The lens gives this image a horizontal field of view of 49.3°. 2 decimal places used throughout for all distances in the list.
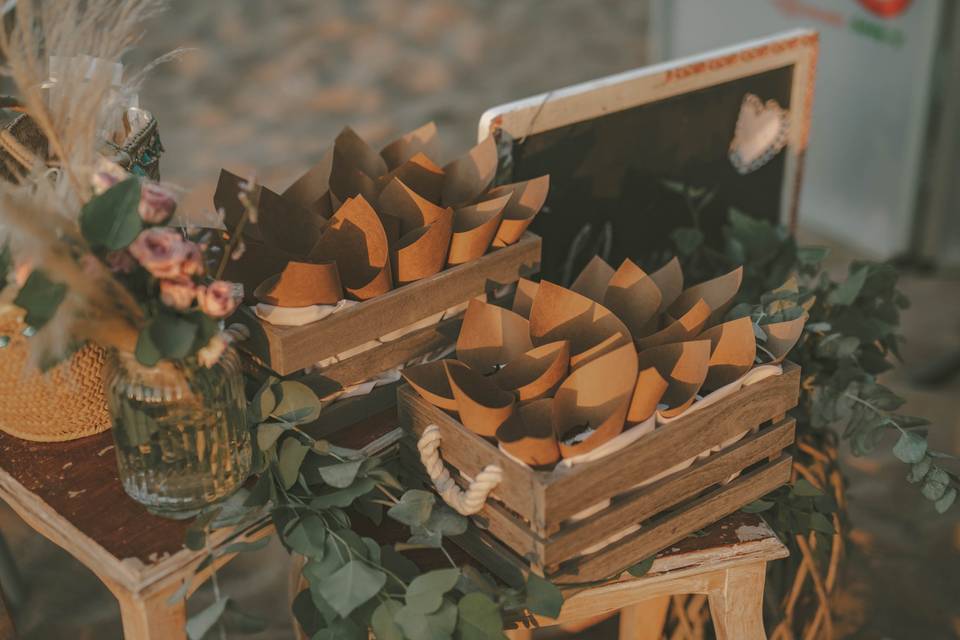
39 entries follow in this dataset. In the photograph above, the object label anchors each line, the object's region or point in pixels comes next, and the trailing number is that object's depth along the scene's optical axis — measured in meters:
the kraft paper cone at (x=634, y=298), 1.01
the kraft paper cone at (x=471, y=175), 1.14
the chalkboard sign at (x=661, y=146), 1.26
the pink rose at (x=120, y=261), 0.83
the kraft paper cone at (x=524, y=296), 1.02
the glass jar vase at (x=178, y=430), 0.89
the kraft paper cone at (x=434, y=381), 0.93
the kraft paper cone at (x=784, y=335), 0.99
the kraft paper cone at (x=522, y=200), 1.12
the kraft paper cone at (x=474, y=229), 1.06
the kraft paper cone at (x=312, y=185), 1.12
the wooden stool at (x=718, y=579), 0.97
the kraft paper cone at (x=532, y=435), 0.86
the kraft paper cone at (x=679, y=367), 0.92
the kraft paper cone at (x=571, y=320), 0.96
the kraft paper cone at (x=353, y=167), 1.12
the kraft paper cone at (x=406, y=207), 1.07
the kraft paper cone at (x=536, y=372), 0.91
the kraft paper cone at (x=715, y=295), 1.04
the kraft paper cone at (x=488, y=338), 0.98
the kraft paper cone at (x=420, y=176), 1.13
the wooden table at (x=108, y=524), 0.91
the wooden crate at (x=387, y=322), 0.97
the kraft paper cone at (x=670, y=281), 1.07
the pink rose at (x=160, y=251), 0.81
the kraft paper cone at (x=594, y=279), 1.06
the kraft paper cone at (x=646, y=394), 0.88
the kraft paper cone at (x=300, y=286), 0.96
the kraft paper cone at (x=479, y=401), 0.89
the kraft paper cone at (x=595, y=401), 0.87
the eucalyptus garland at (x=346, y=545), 0.87
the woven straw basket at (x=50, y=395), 1.00
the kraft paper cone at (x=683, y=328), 0.97
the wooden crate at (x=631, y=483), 0.87
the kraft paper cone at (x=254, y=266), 1.00
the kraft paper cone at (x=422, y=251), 1.03
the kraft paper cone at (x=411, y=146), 1.19
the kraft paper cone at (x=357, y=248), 1.00
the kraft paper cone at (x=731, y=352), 0.95
